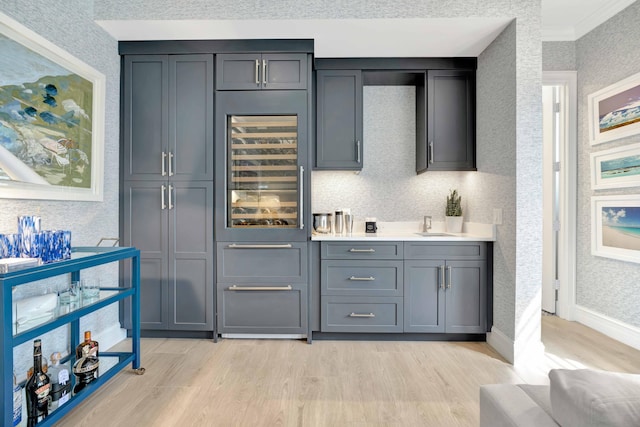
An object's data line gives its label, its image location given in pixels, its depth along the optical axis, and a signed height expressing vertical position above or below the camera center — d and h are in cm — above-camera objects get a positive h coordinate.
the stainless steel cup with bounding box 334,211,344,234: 334 -9
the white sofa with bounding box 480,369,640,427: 68 -40
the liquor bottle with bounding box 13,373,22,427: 164 -92
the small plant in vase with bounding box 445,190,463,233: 342 -1
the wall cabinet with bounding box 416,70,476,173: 323 +88
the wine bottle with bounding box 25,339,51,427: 166 -87
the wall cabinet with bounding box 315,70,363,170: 323 +88
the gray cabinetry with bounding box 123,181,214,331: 300 -37
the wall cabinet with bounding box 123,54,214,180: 299 +79
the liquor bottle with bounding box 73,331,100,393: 201 -89
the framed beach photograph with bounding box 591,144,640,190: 282 +41
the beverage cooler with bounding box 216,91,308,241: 299 +42
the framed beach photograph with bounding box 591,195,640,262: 283 -10
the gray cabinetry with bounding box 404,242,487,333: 295 -62
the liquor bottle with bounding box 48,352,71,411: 180 -90
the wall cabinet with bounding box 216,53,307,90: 298 +123
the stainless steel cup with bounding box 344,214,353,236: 336 -9
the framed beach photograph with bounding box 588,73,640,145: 282 +90
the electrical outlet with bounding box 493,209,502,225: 280 -1
